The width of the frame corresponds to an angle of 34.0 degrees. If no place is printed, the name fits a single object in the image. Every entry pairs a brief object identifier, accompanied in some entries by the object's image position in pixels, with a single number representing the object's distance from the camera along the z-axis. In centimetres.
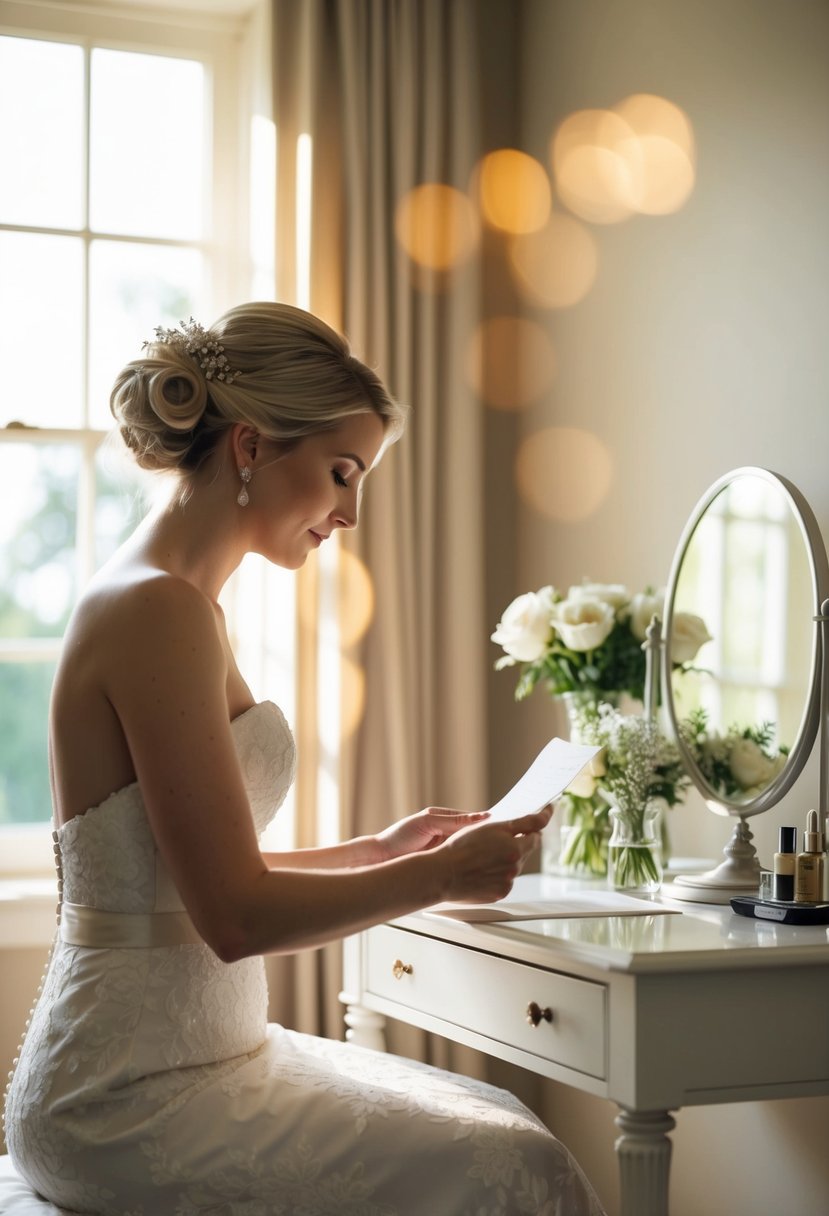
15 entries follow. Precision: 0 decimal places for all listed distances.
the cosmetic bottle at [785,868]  185
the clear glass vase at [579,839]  243
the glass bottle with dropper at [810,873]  183
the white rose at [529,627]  247
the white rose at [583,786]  233
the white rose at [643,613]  243
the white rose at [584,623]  240
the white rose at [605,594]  246
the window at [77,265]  302
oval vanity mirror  206
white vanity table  157
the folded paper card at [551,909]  189
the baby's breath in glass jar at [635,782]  217
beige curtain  291
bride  152
